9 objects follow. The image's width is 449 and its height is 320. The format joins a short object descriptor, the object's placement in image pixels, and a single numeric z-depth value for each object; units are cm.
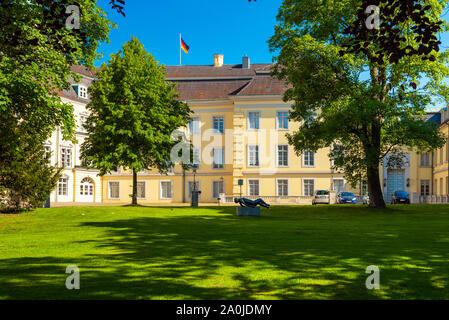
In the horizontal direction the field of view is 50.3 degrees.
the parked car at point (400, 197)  4600
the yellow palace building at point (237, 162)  5194
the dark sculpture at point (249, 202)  2337
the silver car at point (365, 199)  4669
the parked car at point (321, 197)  4410
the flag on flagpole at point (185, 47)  6081
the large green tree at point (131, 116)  3450
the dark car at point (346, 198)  4491
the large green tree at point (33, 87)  1928
